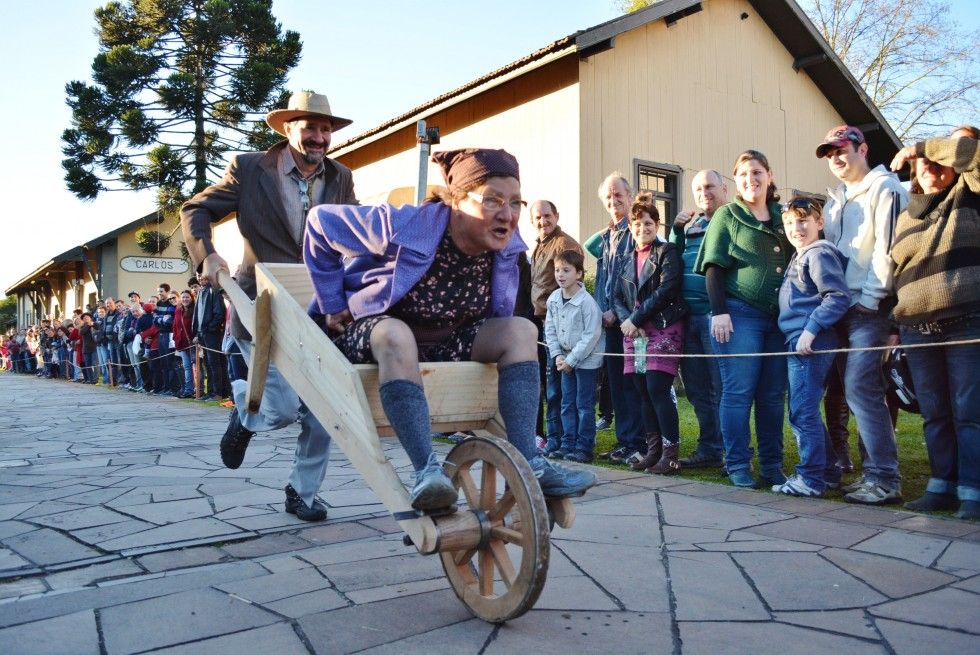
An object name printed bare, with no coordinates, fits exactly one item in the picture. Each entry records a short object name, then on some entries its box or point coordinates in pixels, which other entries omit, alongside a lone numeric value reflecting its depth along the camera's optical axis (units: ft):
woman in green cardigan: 16.97
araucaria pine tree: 95.45
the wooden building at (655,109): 45.19
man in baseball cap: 15.28
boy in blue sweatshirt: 15.72
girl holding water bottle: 19.35
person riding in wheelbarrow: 8.90
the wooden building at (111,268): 103.08
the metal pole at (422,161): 31.78
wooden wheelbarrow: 8.25
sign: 100.53
